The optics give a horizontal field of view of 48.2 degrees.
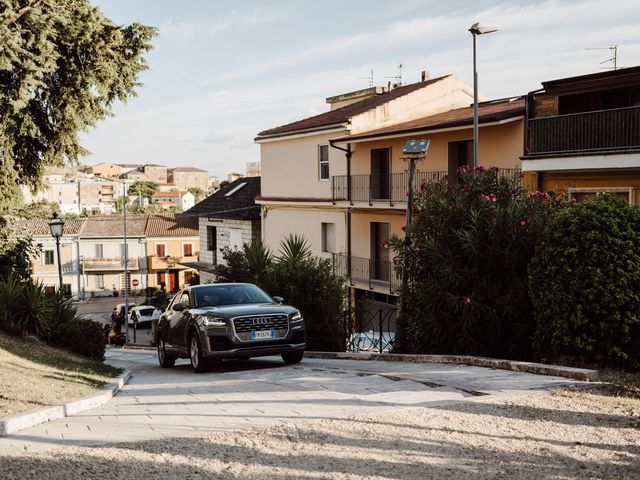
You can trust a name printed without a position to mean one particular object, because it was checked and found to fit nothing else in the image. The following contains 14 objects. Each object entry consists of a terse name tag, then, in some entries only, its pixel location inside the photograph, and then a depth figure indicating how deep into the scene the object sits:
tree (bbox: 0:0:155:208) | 16.70
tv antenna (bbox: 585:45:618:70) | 26.03
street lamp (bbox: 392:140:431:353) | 13.78
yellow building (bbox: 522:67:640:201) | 18.03
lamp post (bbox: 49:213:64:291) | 22.41
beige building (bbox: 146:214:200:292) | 76.75
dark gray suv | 12.14
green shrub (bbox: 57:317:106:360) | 14.48
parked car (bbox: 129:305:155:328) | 48.91
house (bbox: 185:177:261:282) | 39.97
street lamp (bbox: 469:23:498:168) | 16.81
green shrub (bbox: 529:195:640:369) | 9.85
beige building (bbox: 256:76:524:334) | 25.56
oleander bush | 12.36
